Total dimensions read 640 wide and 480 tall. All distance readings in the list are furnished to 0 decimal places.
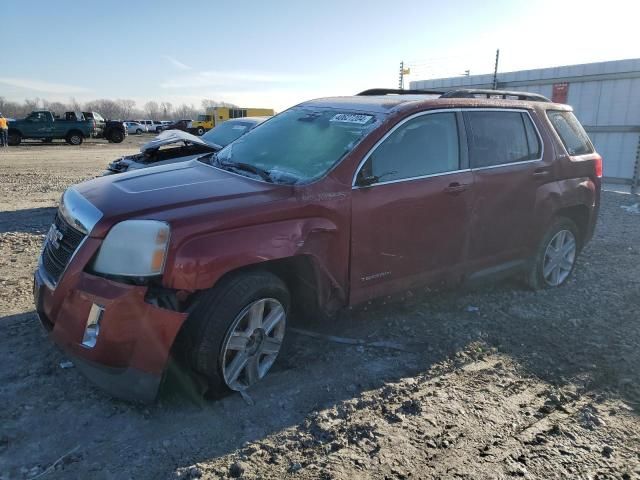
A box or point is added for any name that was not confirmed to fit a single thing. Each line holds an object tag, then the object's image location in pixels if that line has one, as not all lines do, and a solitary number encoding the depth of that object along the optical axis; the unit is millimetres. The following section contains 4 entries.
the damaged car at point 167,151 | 7625
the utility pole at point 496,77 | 13183
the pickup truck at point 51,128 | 27641
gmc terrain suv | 2789
